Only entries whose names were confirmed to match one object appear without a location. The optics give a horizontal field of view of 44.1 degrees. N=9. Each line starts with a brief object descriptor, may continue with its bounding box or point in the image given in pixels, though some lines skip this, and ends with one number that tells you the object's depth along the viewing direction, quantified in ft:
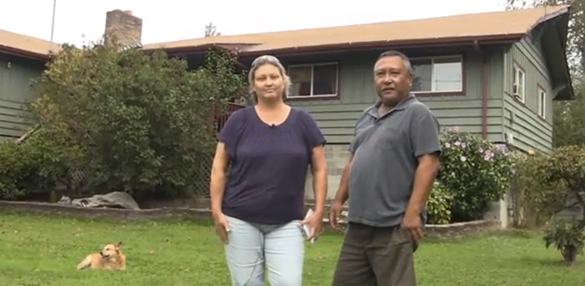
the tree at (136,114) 43.11
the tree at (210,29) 149.06
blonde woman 12.08
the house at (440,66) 46.91
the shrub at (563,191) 29.50
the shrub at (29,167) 46.88
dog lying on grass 23.56
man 11.89
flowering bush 42.55
